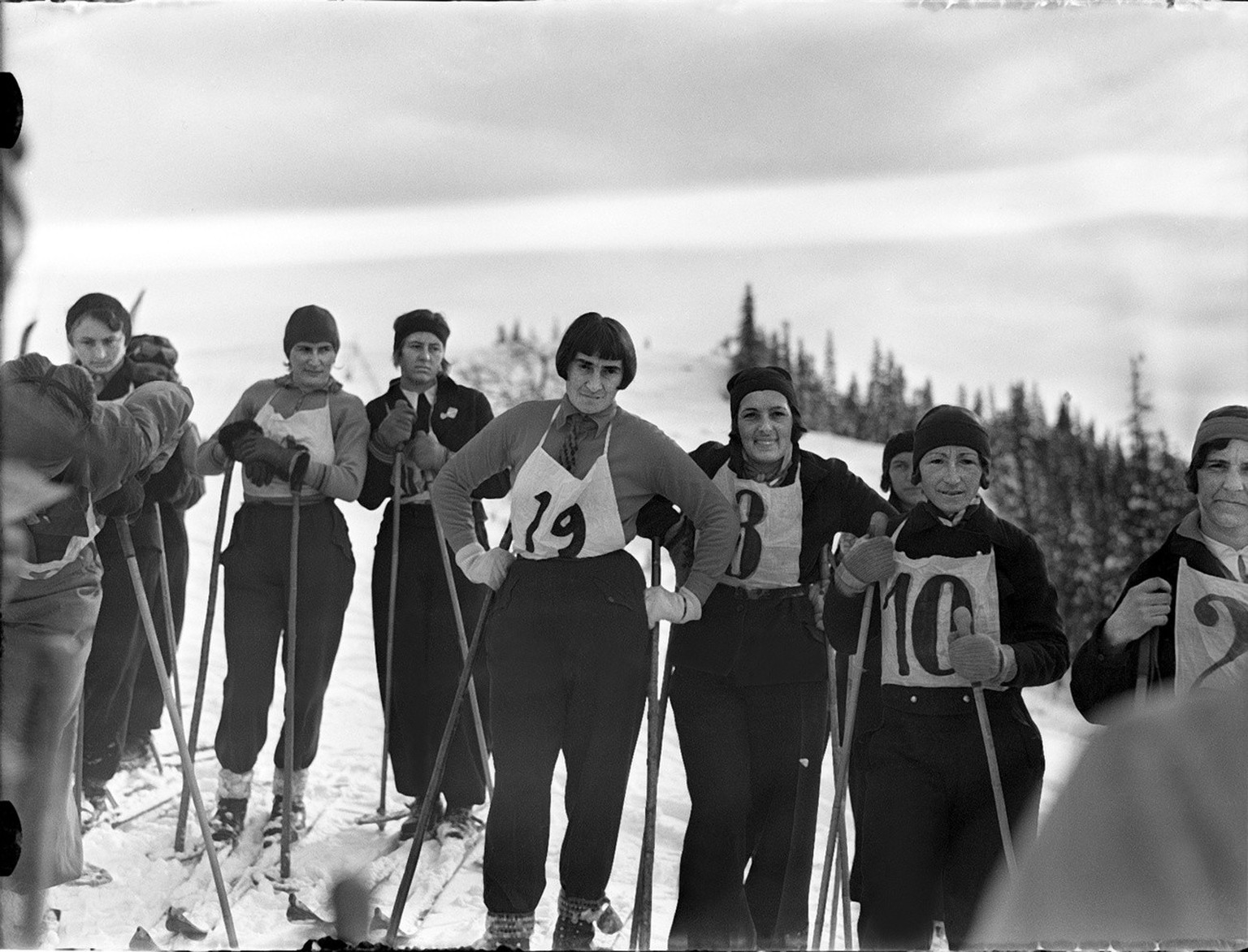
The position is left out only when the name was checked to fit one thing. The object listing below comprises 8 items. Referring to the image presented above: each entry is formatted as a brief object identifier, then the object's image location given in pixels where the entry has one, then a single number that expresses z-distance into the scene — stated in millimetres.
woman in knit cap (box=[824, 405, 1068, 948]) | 3199
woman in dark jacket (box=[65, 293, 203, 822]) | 3984
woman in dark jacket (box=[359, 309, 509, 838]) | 4078
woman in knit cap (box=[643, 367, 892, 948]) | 3477
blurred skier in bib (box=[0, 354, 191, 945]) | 3391
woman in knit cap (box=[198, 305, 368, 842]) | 4016
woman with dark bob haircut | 3395
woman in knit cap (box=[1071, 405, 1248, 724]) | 3295
